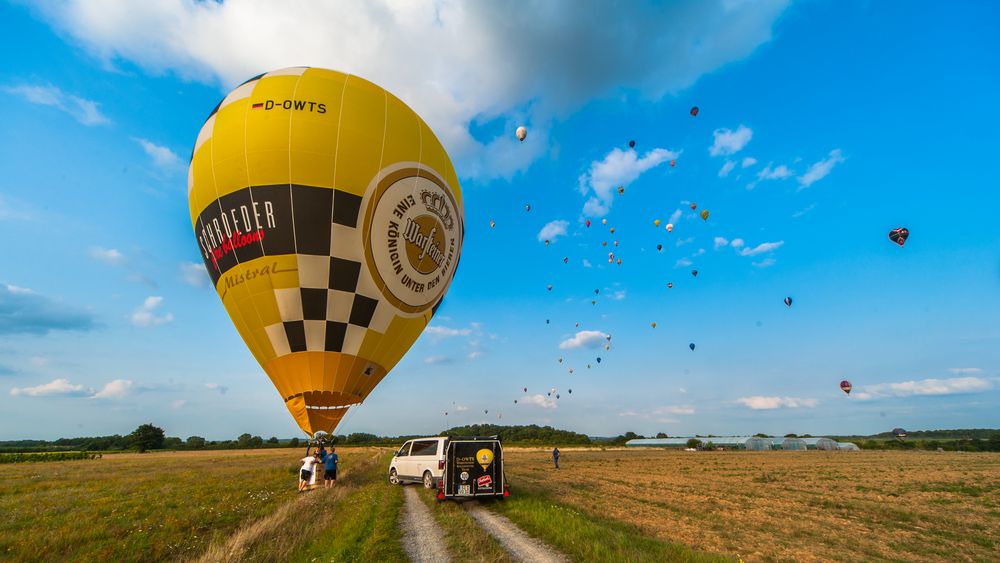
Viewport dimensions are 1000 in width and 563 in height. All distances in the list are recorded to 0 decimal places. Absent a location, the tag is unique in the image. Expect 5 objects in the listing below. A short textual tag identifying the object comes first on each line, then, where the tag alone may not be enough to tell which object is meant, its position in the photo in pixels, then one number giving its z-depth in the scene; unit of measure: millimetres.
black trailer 15648
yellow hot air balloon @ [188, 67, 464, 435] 13375
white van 19875
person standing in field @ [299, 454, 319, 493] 18562
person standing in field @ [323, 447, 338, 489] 19672
